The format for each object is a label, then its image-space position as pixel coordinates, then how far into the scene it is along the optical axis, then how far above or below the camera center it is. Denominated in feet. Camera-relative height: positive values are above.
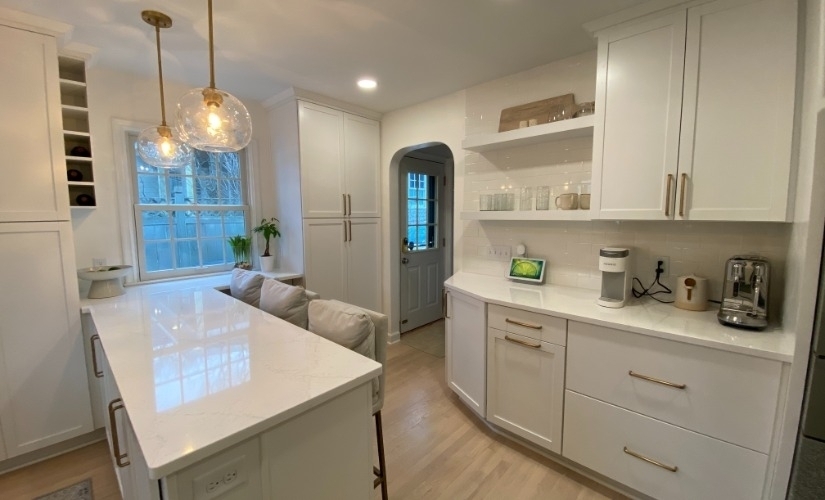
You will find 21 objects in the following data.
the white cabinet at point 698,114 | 4.93 +1.72
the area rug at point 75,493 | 5.90 -4.78
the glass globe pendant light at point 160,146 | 6.66 +1.48
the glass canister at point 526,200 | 8.20 +0.50
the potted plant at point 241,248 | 10.43 -0.86
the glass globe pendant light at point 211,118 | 5.11 +1.58
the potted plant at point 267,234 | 10.69 -0.42
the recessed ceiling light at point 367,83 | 9.04 +3.71
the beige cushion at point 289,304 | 6.31 -1.56
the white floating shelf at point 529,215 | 6.93 +0.14
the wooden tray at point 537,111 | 7.59 +2.58
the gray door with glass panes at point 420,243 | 13.10 -0.90
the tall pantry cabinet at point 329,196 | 10.19 +0.79
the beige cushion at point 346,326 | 4.94 -1.58
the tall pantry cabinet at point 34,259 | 6.12 -0.73
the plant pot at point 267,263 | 10.67 -1.34
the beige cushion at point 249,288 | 7.93 -1.58
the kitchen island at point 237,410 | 2.82 -1.77
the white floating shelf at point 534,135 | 6.73 +1.88
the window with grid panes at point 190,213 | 9.29 +0.21
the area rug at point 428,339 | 11.94 -4.44
